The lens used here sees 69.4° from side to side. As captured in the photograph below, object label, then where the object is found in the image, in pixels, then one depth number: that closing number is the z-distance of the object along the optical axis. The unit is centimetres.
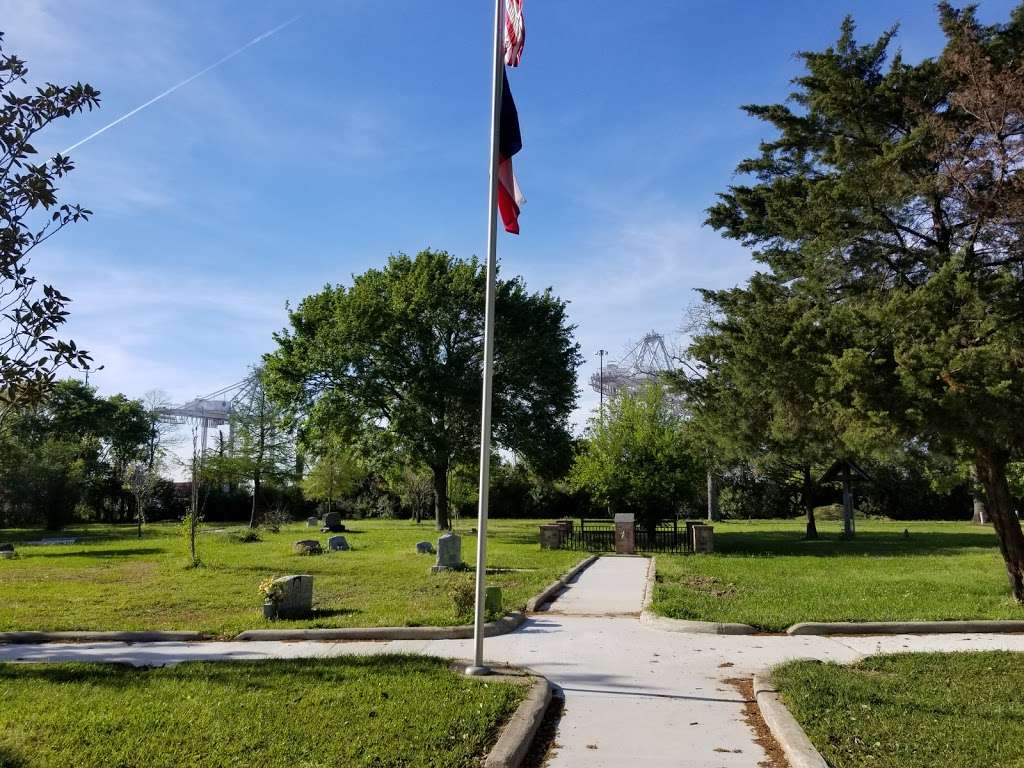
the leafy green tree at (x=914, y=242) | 1001
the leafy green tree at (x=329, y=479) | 4528
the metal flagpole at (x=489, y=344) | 707
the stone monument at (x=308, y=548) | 2148
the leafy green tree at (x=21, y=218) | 428
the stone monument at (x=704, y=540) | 2191
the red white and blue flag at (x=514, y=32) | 783
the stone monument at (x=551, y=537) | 2300
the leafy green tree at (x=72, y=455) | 3650
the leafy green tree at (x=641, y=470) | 2509
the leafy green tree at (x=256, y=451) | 4241
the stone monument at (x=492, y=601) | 987
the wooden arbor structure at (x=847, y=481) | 2776
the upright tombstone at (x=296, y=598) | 1040
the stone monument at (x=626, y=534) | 2192
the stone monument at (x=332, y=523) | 3369
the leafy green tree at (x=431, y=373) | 2955
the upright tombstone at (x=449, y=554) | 1595
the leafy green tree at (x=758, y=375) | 1192
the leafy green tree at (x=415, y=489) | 4406
